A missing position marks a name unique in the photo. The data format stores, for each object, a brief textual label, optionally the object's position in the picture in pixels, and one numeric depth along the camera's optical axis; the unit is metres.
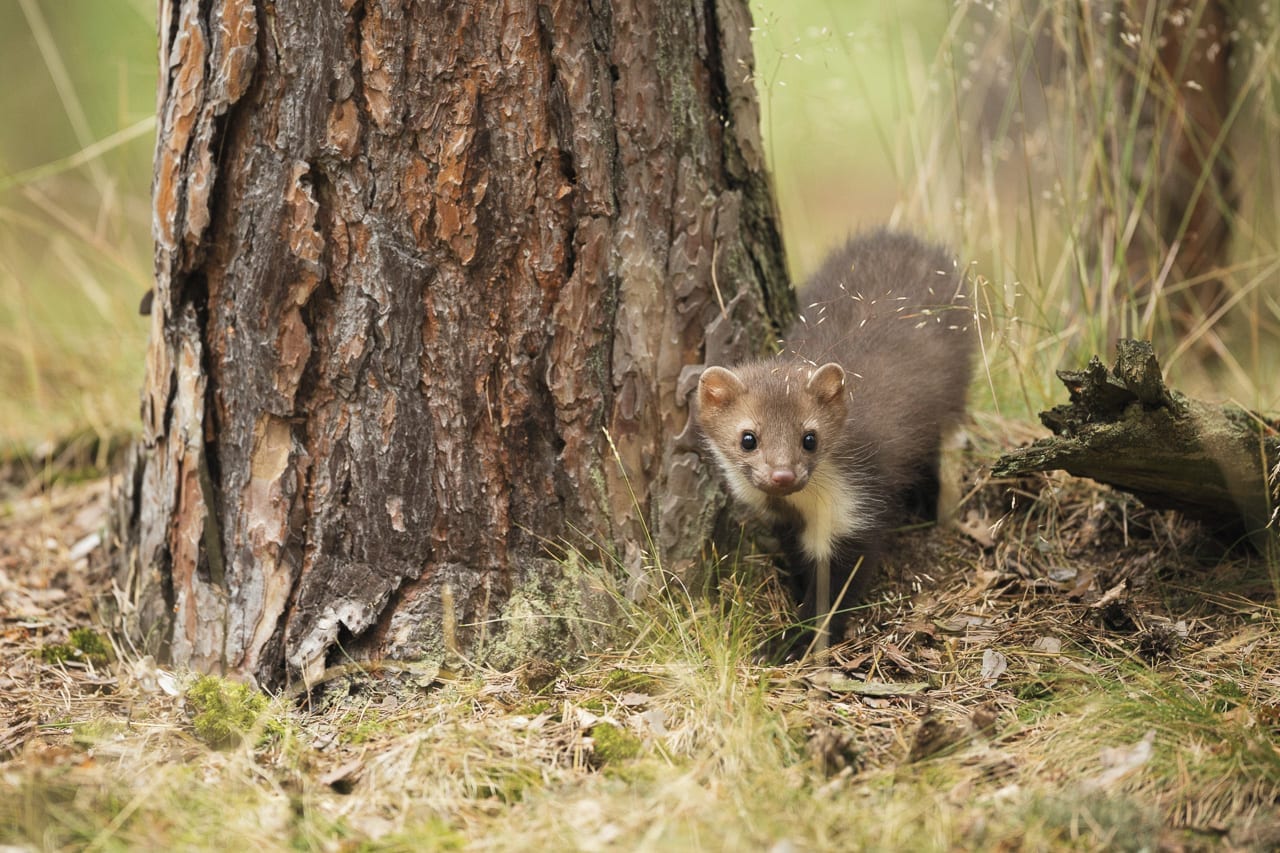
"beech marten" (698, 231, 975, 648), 8.45
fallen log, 7.18
